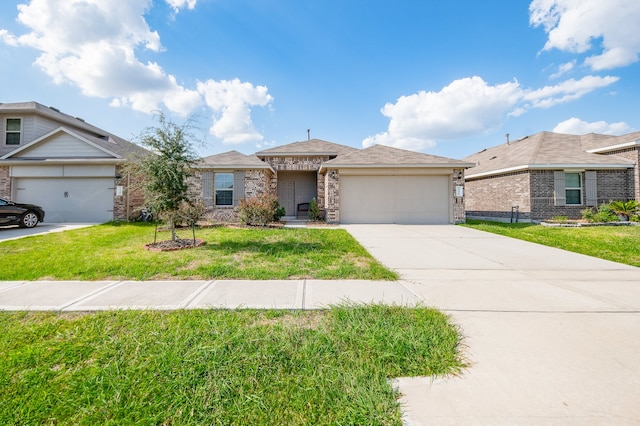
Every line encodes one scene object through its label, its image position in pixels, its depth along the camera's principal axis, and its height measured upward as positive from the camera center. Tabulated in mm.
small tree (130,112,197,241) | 6352 +1346
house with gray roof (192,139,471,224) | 11898 +1609
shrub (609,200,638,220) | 11156 +508
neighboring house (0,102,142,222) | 11578 +1870
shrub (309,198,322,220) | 12883 +408
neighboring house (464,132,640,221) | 12086 +2037
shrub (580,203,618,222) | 10969 +243
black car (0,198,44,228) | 9195 +167
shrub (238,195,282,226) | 10445 +325
